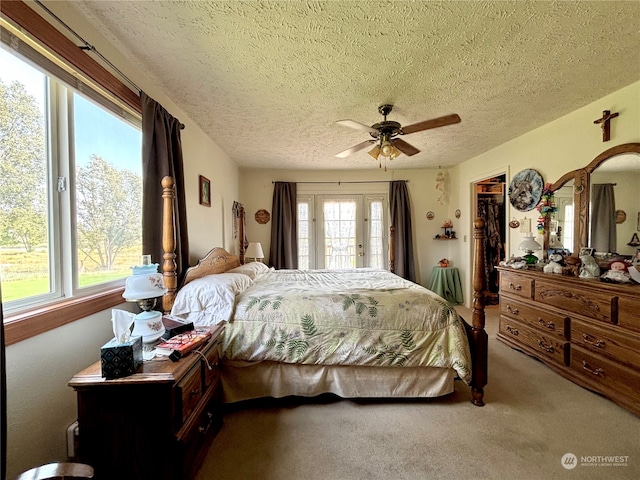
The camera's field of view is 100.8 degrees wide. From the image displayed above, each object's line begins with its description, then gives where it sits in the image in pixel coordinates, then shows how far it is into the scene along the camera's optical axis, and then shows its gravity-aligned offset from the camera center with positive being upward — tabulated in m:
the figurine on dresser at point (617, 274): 1.97 -0.31
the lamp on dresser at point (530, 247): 2.84 -0.14
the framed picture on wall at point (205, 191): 2.99 +0.55
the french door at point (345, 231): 4.91 +0.11
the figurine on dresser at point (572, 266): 2.37 -0.30
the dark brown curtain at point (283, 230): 4.70 +0.14
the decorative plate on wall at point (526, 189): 3.06 +0.54
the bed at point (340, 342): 1.91 -0.76
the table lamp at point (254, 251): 4.12 -0.21
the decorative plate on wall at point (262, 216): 4.84 +0.40
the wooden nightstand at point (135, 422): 1.15 -0.81
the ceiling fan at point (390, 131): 2.15 +0.91
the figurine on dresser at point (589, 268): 2.17 -0.29
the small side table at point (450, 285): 4.57 -0.86
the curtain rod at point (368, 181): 4.89 +1.03
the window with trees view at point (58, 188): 1.16 +0.28
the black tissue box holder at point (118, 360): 1.14 -0.52
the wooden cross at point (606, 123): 2.26 +0.96
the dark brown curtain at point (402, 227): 4.73 +0.15
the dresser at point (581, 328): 1.84 -0.79
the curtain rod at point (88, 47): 1.23 +1.05
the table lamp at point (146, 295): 1.30 -0.27
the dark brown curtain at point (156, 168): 1.85 +0.53
